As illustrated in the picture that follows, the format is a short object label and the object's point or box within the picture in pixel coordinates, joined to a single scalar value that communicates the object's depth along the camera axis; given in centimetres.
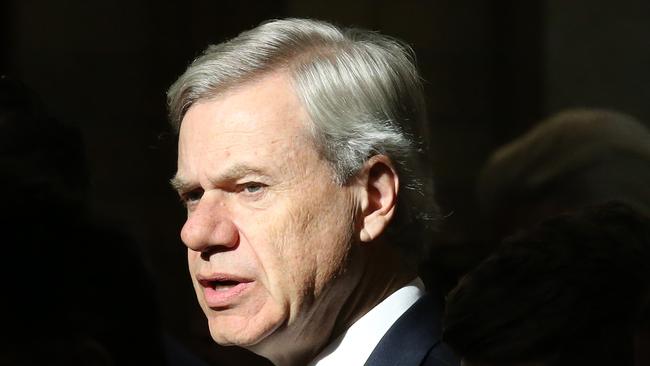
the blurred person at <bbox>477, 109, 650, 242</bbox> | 690
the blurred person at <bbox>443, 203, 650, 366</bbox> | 495
